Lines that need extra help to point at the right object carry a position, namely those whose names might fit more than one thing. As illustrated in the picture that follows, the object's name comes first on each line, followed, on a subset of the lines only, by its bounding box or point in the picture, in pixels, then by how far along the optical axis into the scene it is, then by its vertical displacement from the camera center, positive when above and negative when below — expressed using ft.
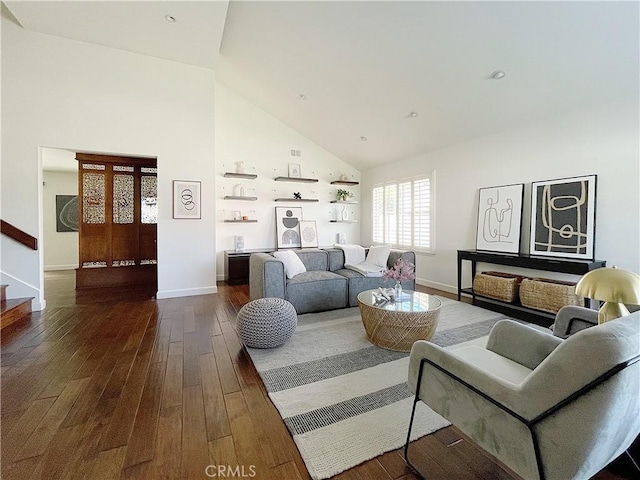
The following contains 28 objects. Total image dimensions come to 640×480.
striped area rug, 5.04 -3.80
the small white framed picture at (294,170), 20.99 +4.55
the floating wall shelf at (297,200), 20.67 +2.34
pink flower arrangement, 9.24 -1.37
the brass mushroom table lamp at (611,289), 3.95 -0.81
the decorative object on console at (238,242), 19.25 -0.83
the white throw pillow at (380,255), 14.43 -1.27
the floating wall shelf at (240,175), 18.49 +3.70
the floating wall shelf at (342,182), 22.40 +3.93
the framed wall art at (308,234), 21.07 -0.25
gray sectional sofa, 11.64 -2.34
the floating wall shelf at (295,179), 20.47 +3.80
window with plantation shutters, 17.65 +1.28
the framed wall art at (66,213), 23.09 +1.29
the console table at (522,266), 10.38 -1.34
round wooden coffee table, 8.36 -2.75
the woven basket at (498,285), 12.34 -2.41
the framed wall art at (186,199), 14.98 +1.66
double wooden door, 16.81 +0.49
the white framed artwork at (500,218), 12.93 +0.70
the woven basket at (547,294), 10.53 -2.42
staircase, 10.37 -3.18
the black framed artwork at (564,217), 10.71 +0.65
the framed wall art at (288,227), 20.52 +0.27
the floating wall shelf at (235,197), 18.80 +2.21
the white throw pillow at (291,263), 12.46 -1.48
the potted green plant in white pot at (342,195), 22.29 +2.89
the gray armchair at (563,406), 3.00 -2.12
